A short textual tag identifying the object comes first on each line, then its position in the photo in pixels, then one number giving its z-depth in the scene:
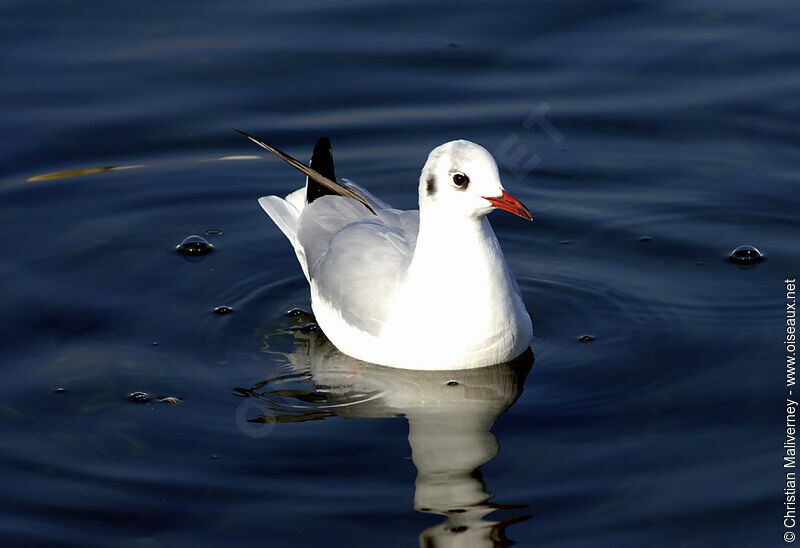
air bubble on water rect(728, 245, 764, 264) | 15.74
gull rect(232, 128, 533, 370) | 13.02
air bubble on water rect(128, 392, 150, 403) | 13.27
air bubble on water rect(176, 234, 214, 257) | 16.48
